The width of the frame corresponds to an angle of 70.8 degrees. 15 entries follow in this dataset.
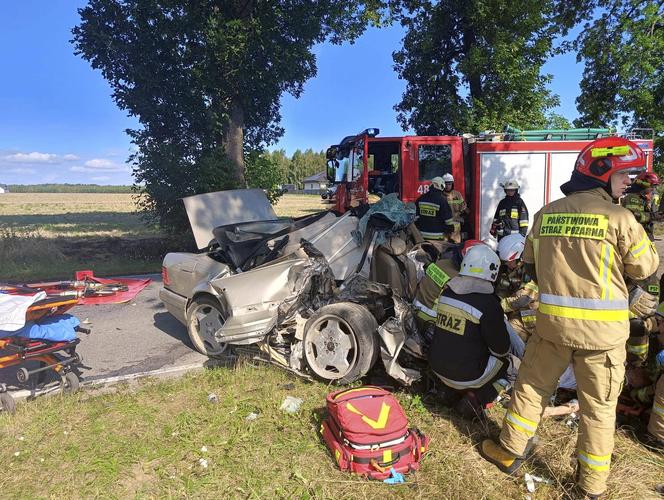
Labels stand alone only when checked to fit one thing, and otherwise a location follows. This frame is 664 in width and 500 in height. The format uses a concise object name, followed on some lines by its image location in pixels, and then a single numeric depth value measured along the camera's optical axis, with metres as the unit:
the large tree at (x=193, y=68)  10.95
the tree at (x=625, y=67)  14.30
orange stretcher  3.58
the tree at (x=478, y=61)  14.46
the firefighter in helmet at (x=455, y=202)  7.23
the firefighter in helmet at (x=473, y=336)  3.04
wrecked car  3.71
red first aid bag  2.62
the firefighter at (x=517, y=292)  3.90
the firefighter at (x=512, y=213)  6.88
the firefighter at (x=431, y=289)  3.61
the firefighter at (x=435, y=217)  6.69
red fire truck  7.99
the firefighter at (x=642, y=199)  5.91
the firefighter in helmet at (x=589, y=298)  2.41
